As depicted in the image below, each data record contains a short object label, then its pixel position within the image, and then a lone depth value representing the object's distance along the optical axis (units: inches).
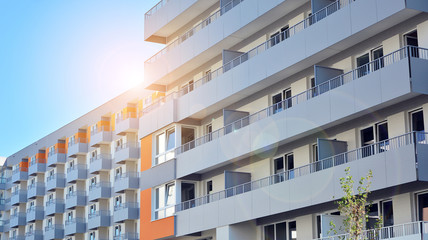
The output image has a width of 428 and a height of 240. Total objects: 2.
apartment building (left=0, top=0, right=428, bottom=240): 963.3
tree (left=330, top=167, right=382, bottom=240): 785.6
